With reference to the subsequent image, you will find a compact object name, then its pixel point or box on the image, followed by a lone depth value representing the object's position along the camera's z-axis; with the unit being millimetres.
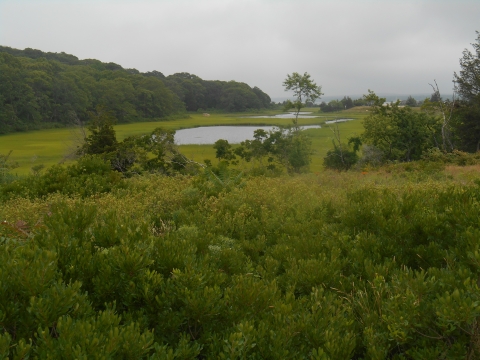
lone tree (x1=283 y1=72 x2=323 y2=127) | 31172
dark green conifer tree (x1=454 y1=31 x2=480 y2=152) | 25156
